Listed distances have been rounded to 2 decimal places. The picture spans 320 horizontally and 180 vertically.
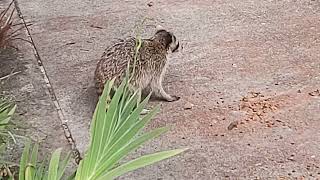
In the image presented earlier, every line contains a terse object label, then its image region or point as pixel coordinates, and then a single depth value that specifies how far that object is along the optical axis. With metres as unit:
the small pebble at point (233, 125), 4.34
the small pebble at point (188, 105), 4.57
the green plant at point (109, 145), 2.08
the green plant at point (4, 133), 3.00
